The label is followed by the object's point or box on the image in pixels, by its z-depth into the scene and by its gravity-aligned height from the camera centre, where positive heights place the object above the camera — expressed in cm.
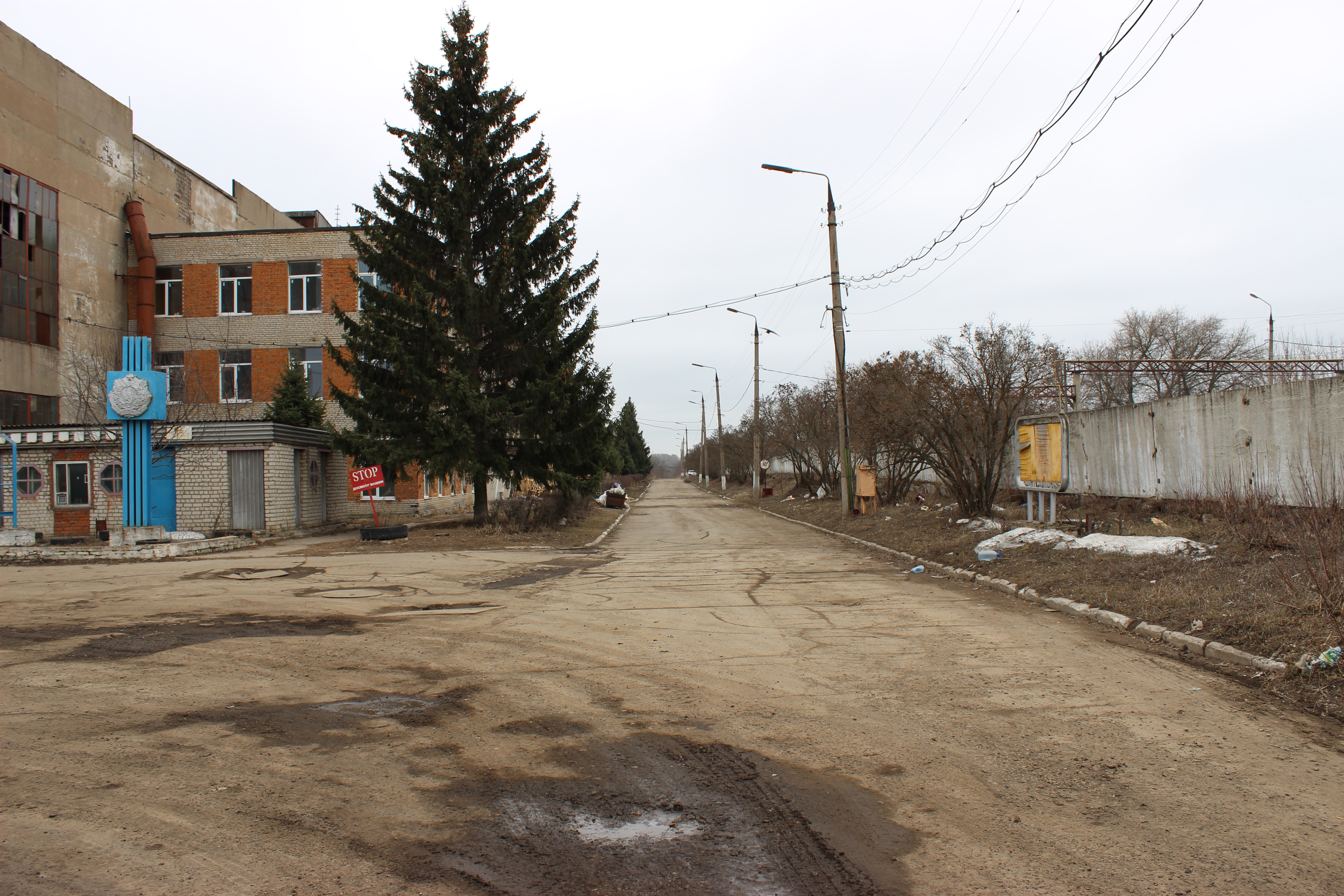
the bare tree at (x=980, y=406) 1800 +134
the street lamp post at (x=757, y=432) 4034 +208
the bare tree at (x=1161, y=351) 3094 +583
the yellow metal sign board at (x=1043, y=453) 1551 +18
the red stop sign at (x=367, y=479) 2062 +21
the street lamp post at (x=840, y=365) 2291 +294
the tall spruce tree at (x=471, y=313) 2105 +457
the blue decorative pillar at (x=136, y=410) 1939 +206
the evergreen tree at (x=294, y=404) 3020 +322
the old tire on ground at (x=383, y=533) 2005 -118
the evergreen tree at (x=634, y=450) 8838 +320
